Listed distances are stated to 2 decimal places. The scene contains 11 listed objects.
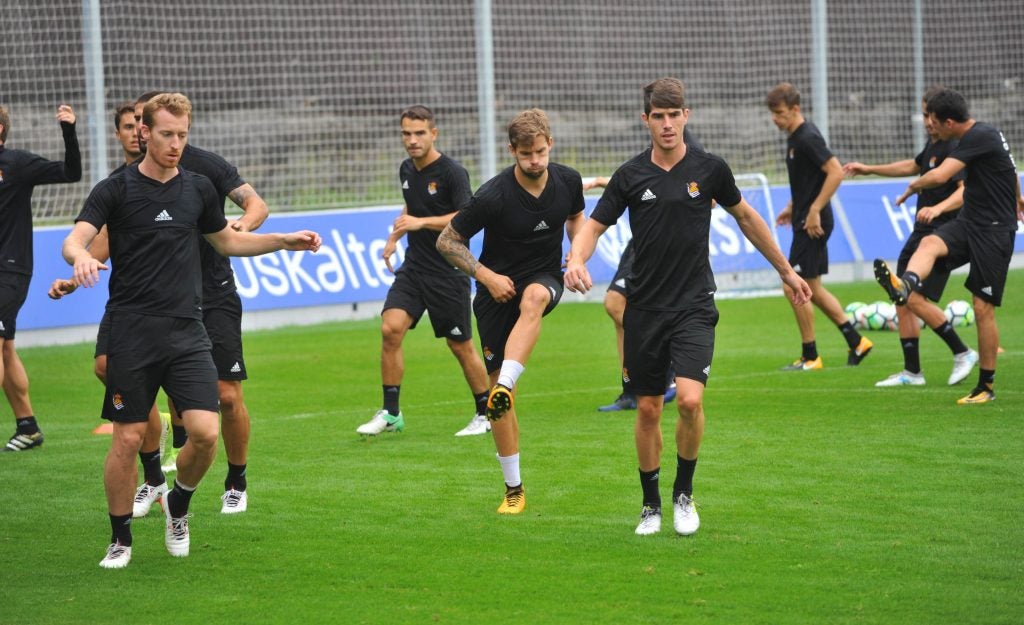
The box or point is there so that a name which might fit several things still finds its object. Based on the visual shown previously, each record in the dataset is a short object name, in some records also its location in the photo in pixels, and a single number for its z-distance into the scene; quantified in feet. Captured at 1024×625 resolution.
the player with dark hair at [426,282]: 64.95
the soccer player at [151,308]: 40.70
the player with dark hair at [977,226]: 65.51
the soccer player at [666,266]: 43.01
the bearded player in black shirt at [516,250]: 46.11
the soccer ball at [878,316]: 95.50
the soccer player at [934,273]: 69.26
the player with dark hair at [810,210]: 79.10
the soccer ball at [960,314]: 94.22
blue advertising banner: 98.73
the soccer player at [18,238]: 62.90
